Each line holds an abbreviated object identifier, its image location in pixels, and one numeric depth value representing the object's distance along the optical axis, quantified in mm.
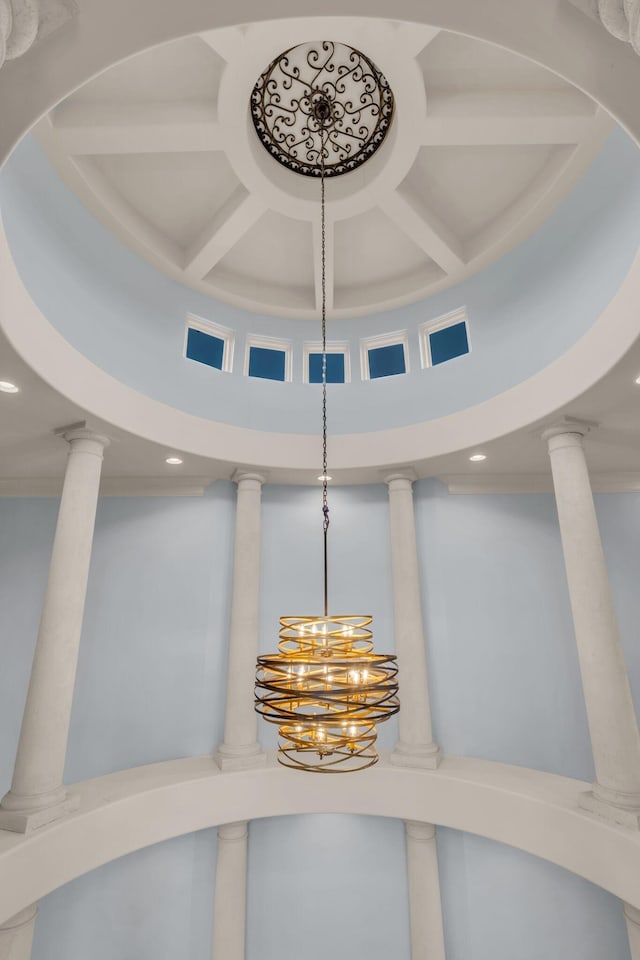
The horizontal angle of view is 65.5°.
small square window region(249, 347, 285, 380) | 9586
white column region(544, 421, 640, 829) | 5725
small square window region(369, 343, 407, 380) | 9531
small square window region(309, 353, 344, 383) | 9742
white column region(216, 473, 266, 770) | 7766
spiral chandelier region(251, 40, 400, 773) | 6148
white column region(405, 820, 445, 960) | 7270
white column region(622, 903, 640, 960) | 5270
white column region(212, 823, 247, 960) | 7312
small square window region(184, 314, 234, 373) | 9062
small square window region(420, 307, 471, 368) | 8938
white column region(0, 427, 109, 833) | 5766
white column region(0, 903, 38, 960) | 5164
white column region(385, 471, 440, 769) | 7844
